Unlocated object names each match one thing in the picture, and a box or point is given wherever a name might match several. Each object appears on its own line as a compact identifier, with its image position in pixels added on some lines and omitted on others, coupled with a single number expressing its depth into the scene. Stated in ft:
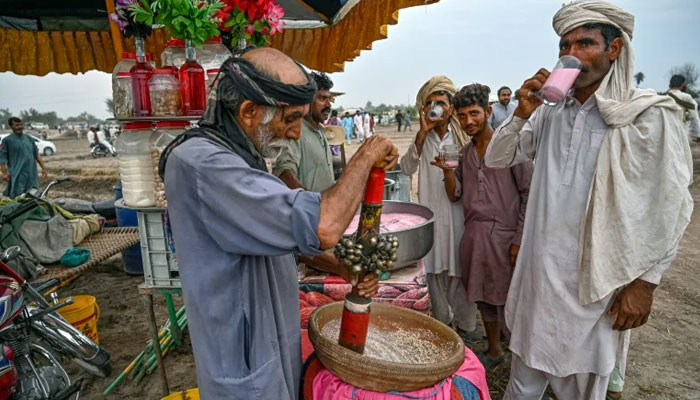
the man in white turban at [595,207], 5.82
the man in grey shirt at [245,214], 3.40
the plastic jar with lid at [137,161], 7.13
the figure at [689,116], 24.42
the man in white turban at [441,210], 11.18
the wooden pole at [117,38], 8.34
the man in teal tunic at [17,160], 23.47
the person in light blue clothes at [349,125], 76.94
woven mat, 10.57
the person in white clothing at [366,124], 75.13
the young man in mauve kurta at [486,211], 9.63
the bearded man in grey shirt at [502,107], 25.41
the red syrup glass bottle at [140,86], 6.91
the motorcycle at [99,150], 66.00
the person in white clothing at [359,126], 76.07
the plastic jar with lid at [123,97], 7.03
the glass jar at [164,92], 6.94
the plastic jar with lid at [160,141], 6.97
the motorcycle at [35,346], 8.00
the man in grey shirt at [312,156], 8.30
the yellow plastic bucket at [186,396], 6.86
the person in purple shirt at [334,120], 47.40
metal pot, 6.63
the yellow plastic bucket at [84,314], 10.76
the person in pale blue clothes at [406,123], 105.77
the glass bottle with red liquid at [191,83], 7.04
